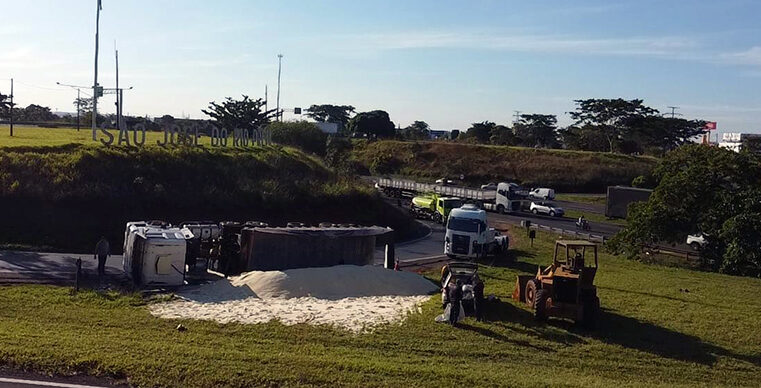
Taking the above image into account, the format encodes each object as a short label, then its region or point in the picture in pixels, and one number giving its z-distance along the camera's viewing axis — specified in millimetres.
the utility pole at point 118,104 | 53125
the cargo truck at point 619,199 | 57344
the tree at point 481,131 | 127106
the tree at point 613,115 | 108125
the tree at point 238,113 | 84188
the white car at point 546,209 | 58375
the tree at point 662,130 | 106312
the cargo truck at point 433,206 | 51719
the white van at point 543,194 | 66250
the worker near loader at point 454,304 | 17719
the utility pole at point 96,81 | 49062
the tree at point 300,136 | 91875
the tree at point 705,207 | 33531
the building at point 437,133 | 168650
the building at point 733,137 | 129337
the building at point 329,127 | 130625
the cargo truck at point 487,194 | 59688
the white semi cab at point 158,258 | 22844
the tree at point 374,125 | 123188
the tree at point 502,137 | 120250
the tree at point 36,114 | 121938
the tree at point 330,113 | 171625
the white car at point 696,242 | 36891
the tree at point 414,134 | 129500
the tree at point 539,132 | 124812
